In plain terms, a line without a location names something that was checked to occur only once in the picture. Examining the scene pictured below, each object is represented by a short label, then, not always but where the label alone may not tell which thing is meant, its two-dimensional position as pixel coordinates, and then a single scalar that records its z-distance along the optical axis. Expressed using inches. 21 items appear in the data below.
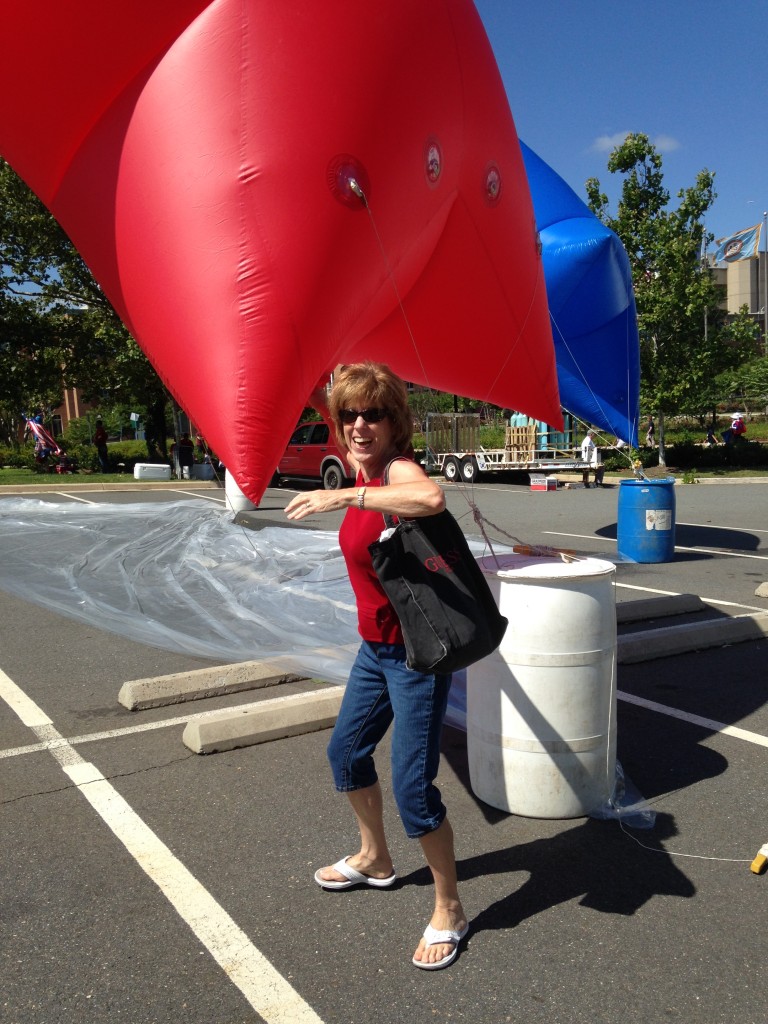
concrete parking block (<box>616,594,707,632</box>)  277.0
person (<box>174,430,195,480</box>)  967.0
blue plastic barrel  392.5
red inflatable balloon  146.8
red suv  838.5
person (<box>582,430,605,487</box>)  865.5
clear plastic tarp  237.9
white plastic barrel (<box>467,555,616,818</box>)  139.3
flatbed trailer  900.6
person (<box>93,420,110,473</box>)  1100.0
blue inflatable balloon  341.1
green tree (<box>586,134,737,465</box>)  909.8
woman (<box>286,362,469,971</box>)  106.8
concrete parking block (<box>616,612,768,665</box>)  236.2
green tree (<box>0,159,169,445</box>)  1008.2
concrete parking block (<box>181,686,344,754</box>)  175.5
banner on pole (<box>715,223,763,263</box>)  1727.4
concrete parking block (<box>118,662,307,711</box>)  202.5
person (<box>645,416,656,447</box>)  1107.9
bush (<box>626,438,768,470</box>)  1038.4
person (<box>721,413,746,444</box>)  1155.3
